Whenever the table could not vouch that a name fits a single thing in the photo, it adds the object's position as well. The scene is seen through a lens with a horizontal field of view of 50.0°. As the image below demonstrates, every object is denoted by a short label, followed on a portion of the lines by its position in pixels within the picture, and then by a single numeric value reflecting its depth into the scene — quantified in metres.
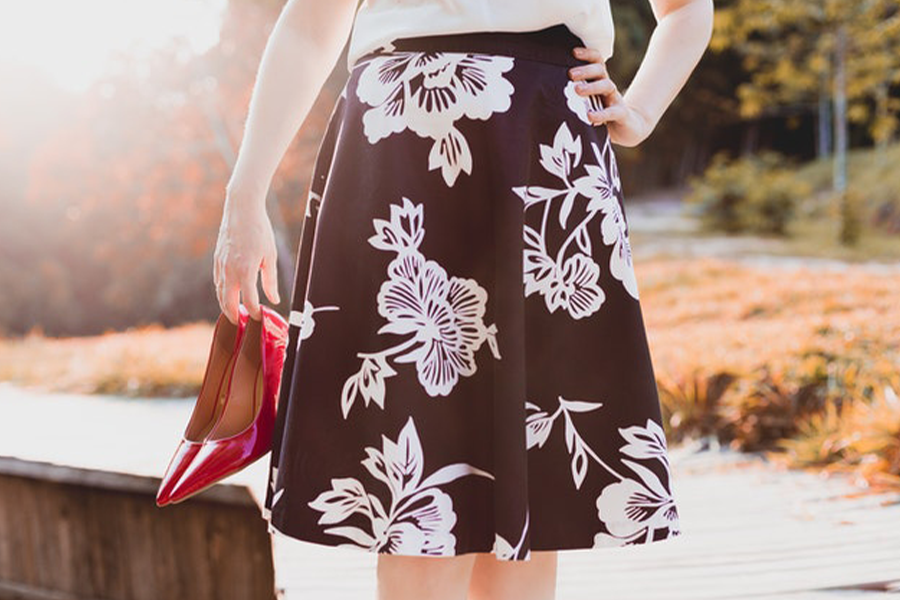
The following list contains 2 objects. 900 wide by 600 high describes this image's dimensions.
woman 1.06
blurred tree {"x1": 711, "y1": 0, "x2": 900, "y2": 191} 6.47
